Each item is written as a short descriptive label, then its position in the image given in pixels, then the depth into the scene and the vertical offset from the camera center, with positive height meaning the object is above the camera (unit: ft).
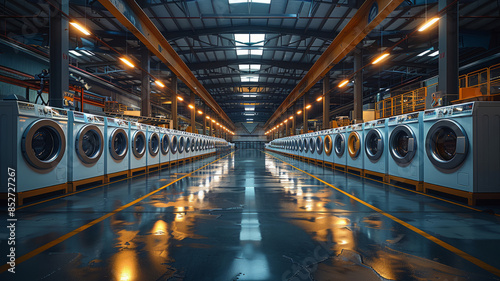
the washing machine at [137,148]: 27.74 -0.72
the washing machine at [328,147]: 37.23 -0.73
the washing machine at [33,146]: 14.11 -0.27
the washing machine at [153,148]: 32.01 -0.80
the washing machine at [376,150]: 23.54 -0.74
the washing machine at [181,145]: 45.29 -0.59
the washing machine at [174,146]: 41.11 -0.63
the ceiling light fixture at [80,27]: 25.94 +13.37
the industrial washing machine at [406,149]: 18.79 -0.52
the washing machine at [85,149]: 18.67 -0.61
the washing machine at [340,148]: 32.76 -0.81
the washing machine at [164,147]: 36.68 -0.72
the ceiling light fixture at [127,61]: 37.31 +13.50
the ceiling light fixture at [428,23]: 26.58 +14.55
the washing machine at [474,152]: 14.30 -0.56
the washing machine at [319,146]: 41.85 -0.60
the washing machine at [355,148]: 28.09 -0.70
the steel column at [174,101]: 60.22 +11.43
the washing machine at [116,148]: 23.16 -0.62
